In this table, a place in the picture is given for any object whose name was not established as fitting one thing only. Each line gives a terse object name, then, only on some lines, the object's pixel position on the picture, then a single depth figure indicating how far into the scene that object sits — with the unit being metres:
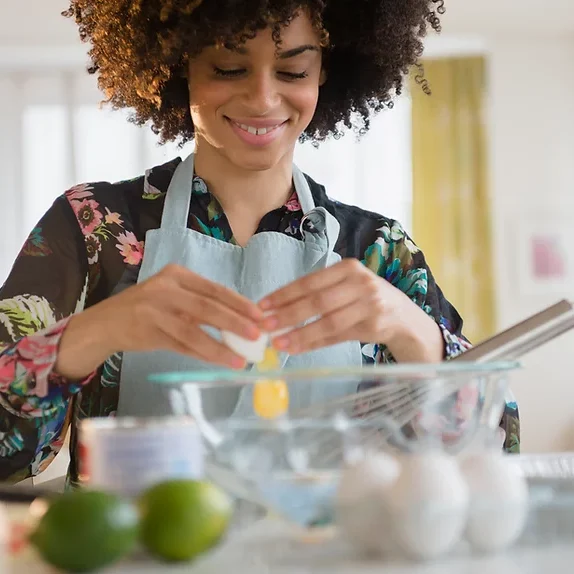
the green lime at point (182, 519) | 0.65
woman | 1.19
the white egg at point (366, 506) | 0.65
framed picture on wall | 4.94
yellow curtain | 4.98
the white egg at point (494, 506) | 0.67
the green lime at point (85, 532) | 0.62
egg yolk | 0.74
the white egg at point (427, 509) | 0.64
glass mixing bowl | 0.71
